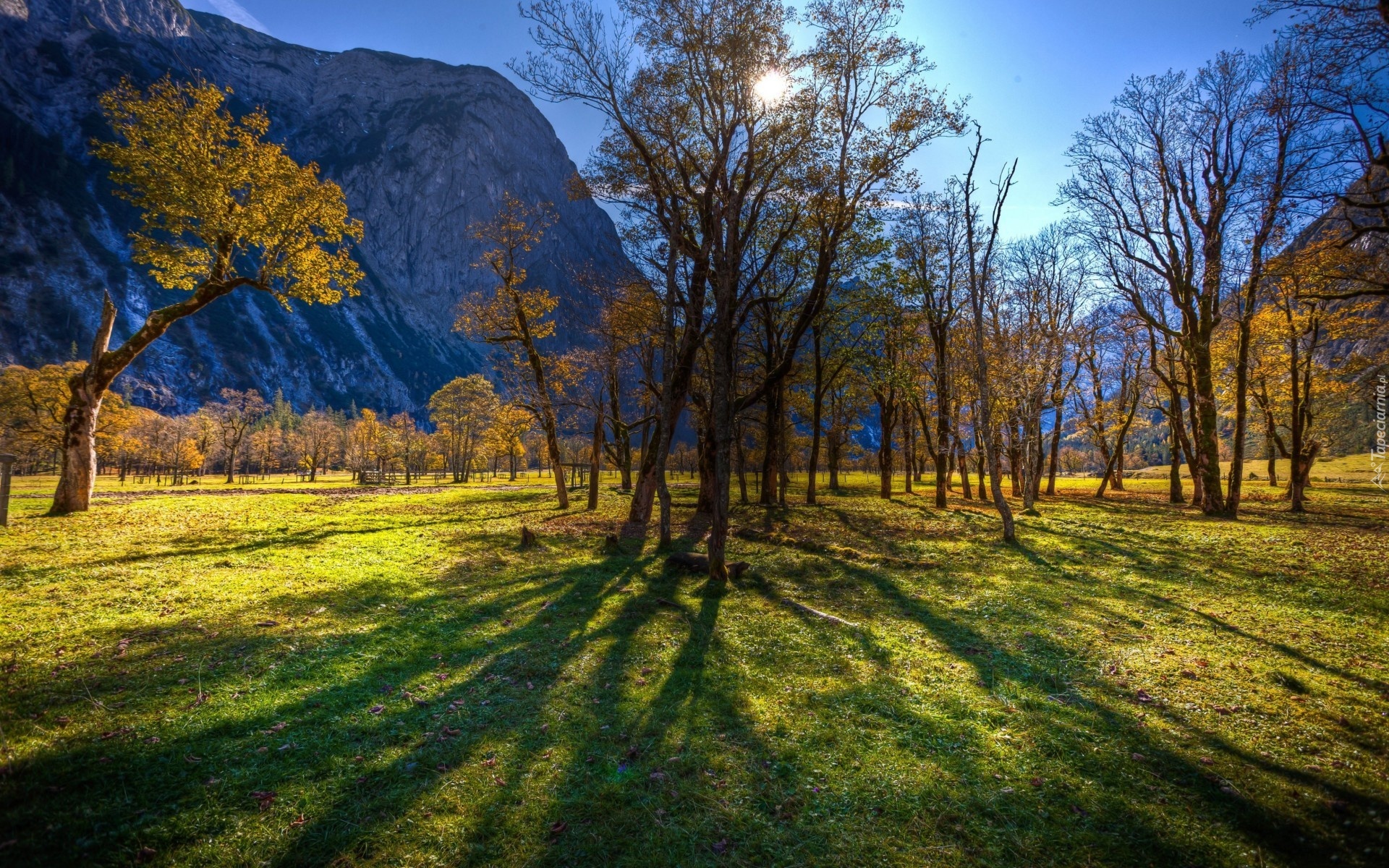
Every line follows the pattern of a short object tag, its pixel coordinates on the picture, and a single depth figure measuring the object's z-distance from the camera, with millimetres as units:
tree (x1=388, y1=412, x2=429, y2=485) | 75875
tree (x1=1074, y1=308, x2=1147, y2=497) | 35812
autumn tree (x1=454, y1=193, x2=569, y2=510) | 26516
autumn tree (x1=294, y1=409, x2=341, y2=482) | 90225
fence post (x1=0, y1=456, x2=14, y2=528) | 10523
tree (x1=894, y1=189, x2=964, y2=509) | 28375
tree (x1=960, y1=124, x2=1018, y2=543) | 17767
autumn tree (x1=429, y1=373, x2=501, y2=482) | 66562
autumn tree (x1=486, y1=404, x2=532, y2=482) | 33219
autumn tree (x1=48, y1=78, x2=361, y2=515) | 16984
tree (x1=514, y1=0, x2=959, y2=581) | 13961
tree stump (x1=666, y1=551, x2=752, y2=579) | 13516
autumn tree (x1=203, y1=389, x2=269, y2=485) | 69938
